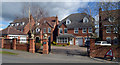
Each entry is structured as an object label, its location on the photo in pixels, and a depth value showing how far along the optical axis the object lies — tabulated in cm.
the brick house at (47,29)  3772
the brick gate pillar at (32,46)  1611
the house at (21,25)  4466
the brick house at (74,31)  3324
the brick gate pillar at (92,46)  1370
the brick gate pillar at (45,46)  1520
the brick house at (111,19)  1302
